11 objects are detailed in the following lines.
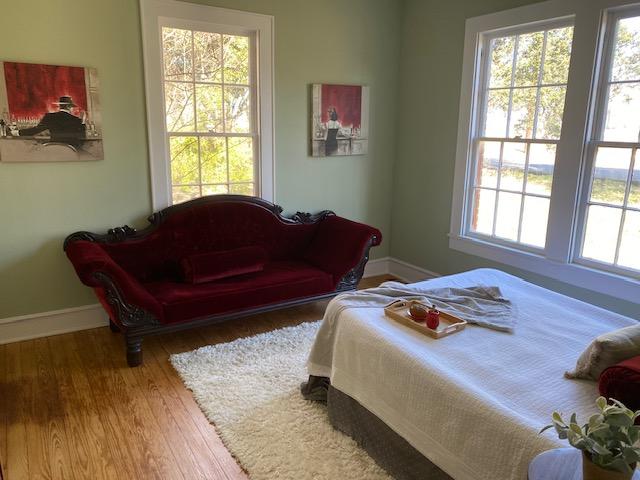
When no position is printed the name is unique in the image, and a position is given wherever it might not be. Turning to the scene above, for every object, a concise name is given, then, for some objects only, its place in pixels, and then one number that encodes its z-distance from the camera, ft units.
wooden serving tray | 7.15
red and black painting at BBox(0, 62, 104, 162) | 10.11
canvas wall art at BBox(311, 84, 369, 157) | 14.01
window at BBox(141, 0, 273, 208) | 11.60
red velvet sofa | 9.95
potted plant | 3.46
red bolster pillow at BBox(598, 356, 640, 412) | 5.12
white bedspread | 5.32
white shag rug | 7.09
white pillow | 5.71
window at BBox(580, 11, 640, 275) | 9.88
